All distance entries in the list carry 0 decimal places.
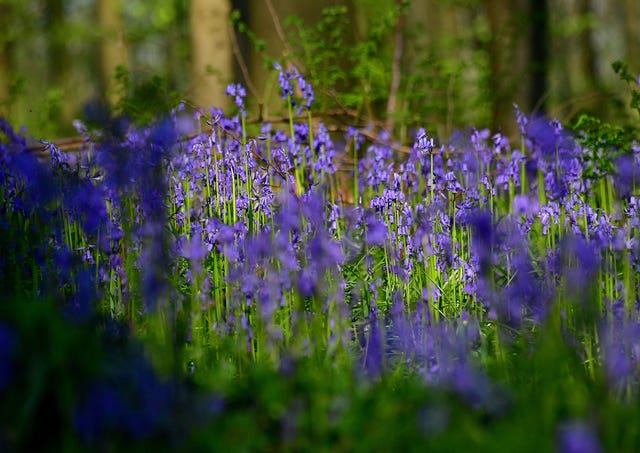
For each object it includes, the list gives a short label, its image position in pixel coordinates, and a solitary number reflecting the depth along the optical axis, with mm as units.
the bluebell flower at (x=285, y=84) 8273
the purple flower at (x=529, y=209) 7540
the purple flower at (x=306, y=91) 8508
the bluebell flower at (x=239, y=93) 8141
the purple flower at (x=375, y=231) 7096
